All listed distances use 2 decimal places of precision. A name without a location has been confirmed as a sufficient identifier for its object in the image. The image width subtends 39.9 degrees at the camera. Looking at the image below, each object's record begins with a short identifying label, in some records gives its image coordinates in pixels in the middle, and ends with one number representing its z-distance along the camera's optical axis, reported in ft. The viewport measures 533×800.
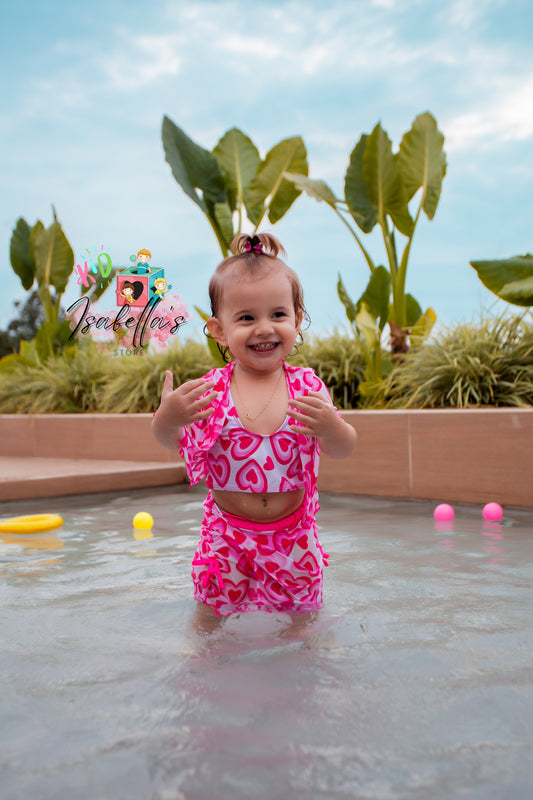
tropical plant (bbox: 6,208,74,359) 33.96
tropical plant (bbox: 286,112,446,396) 23.53
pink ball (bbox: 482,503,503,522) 15.10
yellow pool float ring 14.92
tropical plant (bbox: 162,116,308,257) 26.96
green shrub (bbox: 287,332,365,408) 23.39
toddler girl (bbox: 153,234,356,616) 7.44
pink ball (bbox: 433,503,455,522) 15.16
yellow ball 15.11
